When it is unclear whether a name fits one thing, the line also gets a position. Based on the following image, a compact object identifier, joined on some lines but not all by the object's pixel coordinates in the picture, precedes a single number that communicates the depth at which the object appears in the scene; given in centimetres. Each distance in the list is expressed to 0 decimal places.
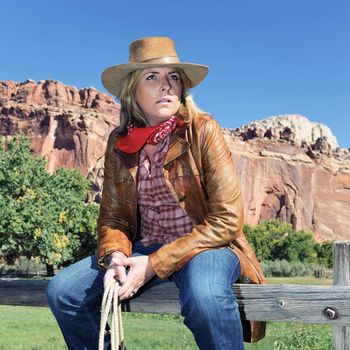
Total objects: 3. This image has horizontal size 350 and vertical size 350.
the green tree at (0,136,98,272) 2870
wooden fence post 288
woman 264
